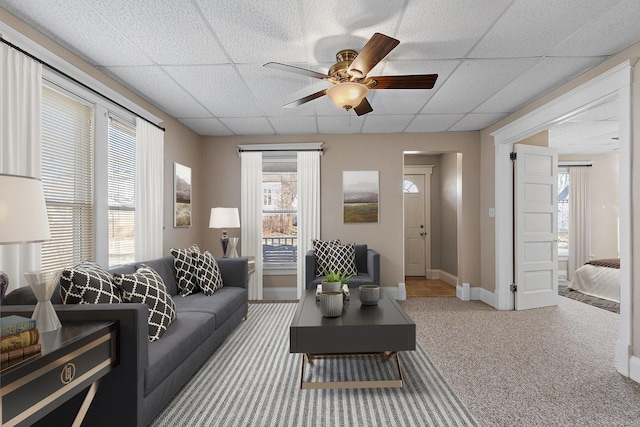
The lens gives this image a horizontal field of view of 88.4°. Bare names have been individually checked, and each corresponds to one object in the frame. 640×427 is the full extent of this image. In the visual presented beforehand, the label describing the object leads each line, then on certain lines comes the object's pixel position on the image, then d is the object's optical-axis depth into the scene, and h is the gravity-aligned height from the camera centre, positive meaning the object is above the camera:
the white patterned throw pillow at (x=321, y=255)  4.54 -0.55
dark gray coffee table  2.26 -0.85
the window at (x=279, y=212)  5.42 +0.07
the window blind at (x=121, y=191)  3.18 +0.25
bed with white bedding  4.86 -0.99
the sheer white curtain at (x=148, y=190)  3.45 +0.29
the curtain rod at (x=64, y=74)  2.09 +1.09
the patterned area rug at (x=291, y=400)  2.03 -1.26
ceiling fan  2.36 +1.03
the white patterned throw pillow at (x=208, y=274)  3.45 -0.62
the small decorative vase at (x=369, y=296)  2.85 -0.69
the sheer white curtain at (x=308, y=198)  5.16 +0.28
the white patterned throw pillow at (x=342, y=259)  4.52 -0.60
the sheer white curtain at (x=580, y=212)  6.43 +0.07
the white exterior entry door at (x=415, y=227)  6.97 -0.25
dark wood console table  1.18 -0.64
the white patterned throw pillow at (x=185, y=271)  3.42 -0.57
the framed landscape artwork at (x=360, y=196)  5.20 +0.32
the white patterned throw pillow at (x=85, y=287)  1.95 -0.43
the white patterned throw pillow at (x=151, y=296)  2.23 -0.55
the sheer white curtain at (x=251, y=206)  5.18 +0.16
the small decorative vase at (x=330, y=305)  2.51 -0.68
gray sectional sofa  1.75 -0.88
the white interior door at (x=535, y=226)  4.43 -0.14
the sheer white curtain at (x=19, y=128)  2.03 +0.57
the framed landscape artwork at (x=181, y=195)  4.32 +0.29
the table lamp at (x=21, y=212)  1.22 +0.02
